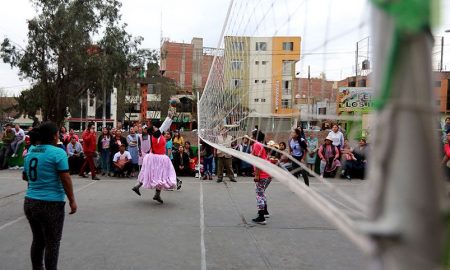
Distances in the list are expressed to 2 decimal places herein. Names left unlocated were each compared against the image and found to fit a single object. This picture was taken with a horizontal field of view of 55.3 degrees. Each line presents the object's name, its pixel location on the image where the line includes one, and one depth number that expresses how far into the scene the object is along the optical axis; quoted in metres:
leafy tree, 28.86
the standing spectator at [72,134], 14.51
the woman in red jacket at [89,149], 12.91
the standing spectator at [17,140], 15.06
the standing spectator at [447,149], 8.09
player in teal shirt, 3.74
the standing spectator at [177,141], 14.30
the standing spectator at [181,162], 13.82
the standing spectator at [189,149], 14.26
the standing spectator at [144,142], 11.44
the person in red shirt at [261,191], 6.78
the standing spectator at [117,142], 13.56
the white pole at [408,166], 0.88
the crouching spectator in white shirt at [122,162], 13.13
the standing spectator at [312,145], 10.71
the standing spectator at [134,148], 13.67
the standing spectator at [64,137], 14.12
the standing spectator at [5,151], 14.88
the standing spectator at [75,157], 13.76
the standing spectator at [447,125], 9.51
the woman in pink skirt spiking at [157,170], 8.44
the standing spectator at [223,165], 12.66
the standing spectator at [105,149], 13.59
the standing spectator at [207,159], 13.32
